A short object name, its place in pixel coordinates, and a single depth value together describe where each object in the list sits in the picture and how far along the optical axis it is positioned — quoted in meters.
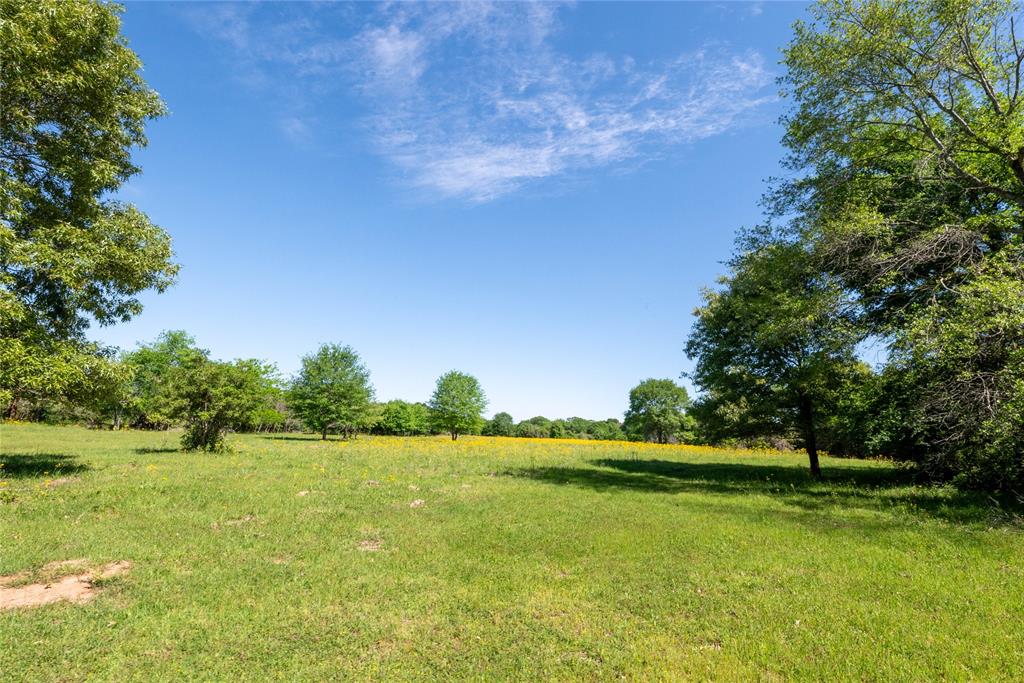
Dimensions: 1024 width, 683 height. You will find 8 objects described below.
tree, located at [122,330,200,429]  57.30
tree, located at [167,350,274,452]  26.38
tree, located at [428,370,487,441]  61.38
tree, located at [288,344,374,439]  50.56
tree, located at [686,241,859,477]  15.00
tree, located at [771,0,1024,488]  11.07
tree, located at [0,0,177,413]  12.08
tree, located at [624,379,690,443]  74.06
